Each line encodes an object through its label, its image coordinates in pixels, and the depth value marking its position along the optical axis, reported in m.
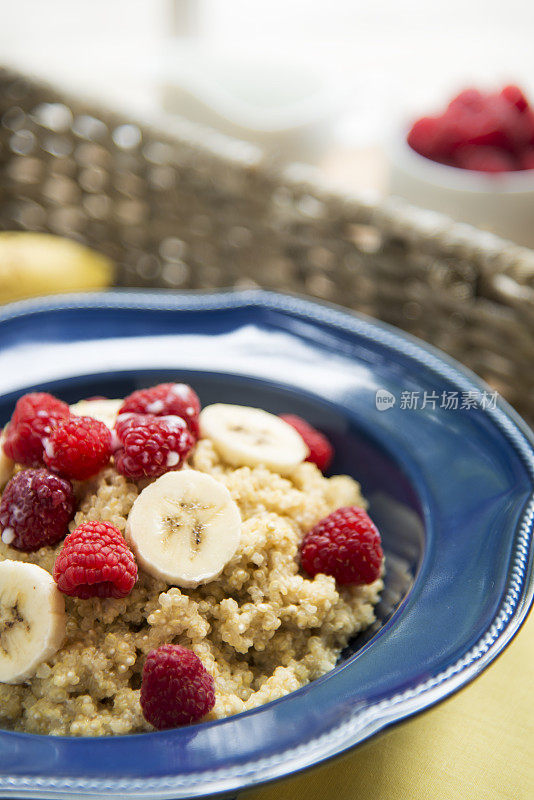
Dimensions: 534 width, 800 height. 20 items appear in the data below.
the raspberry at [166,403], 0.45
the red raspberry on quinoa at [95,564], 0.40
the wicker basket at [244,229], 0.53
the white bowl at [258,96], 0.66
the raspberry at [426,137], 0.58
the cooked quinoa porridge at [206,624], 0.40
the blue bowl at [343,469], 0.38
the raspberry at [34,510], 0.42
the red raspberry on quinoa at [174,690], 0.40
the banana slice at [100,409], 0.45
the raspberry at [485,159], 0.57
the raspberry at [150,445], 0.43
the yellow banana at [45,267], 0.57
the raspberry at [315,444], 0.47
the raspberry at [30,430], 0.44
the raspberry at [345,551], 0.43
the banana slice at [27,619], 0.41
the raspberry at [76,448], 0.43
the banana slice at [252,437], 0.45
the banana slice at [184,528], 0.42
